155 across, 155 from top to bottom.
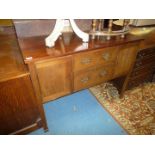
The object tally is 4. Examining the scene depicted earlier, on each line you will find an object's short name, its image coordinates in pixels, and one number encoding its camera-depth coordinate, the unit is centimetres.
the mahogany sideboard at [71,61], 94
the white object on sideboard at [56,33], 97
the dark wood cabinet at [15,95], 91
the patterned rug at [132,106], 147
